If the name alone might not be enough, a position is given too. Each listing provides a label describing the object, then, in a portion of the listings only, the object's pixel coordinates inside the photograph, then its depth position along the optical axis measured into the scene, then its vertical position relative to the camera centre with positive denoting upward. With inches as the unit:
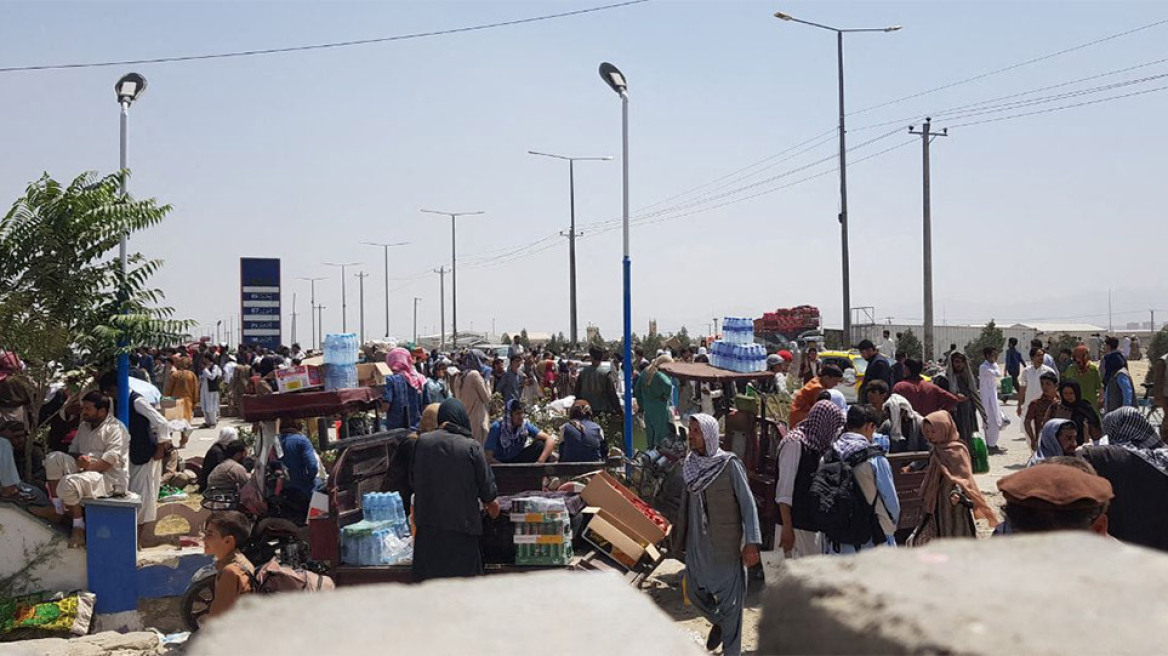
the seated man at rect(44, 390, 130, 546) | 385.4 -45.2
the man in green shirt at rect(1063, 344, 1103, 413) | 591.5 -30.3
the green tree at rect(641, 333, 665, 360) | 2053.4 -36.5
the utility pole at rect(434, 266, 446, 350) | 2718.5 +49.2
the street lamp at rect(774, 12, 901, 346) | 1101.1 +118.2
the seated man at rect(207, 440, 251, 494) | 406.3 -53.1
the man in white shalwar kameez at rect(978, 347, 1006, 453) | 703.7 -45.7
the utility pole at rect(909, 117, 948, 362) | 1210.0 +105.9
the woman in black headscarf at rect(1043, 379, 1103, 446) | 370.6 -30.1
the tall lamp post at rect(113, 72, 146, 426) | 447.2 +61.0
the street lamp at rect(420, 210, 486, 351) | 2190.0 +81.5
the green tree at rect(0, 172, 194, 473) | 437.1 +17.7
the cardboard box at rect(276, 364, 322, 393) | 425.0 -19.1
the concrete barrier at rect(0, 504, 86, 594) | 374.9 -72.6
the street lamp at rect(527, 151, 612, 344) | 1706.4 +97.8
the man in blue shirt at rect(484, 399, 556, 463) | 447.5 -45.6
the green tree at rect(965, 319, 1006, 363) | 1861.5 -33.3
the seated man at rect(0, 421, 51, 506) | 396.8 -54.2
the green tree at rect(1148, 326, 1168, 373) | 1689.2 -39.3
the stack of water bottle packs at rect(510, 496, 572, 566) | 339.0 -61.3
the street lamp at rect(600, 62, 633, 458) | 595.5 +45.9
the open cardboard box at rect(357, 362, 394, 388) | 615.5 -26.3
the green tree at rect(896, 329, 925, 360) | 1733.5 -36.2
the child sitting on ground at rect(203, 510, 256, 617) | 221.8 -46.5
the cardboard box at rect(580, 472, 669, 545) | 367.9 -58.3
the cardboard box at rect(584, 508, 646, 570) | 359.3 -68.4
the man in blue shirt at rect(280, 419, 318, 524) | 377.1 -48.7
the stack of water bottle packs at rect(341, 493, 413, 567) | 335.9 -62.0
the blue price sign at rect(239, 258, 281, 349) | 1504.7 +36.7
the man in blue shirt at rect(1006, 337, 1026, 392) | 1034.9 -39.0
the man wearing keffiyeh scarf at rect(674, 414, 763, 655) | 290.8 -53.5
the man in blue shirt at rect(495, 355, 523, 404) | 760.3 -39.2
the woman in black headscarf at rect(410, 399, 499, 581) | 303.0 -46.6
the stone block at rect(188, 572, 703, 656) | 56.9 -15.5
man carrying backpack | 287.7 -44.7
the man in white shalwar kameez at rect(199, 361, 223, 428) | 1009.5 -55.6
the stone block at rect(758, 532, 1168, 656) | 50.6 -13.4
